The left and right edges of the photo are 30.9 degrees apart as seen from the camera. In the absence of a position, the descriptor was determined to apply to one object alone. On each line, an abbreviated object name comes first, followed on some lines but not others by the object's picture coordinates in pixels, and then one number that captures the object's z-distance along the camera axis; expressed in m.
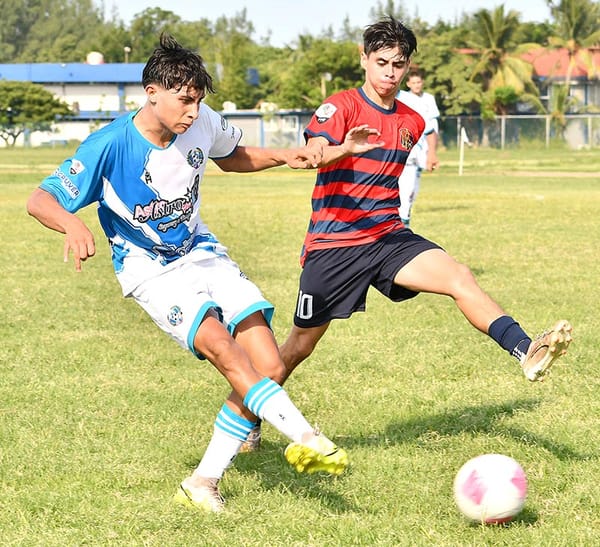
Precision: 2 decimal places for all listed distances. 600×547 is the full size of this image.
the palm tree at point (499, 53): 69.94
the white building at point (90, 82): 93.56
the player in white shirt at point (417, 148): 13.84
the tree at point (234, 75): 81.88
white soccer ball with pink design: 4.76
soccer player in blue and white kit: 5.09
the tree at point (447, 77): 67.75
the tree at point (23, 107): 80.31
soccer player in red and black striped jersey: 6.07
